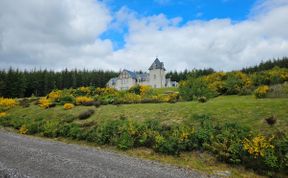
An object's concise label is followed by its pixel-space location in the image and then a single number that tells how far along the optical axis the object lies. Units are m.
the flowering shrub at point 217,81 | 25.31
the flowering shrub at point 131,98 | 23.00
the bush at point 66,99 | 26.25
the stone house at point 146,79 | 61.91
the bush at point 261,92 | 19.39
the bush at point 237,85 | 24.07
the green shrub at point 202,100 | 17.73
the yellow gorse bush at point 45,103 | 25.10
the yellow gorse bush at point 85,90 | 31.58
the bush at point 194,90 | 21.31
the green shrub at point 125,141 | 11.95
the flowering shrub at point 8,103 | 29.59
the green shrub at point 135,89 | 29.67
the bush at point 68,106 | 22.76
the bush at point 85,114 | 18.42
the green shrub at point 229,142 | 8.96
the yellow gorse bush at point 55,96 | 28.01
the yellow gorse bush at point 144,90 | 28.22
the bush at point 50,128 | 16.11
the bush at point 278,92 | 18.84
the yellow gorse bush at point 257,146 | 8.45
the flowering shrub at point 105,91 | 29.94
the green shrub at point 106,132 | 13.32
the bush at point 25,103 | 28.88
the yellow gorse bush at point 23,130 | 17.75
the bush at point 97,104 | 22.27
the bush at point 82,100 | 24.85
